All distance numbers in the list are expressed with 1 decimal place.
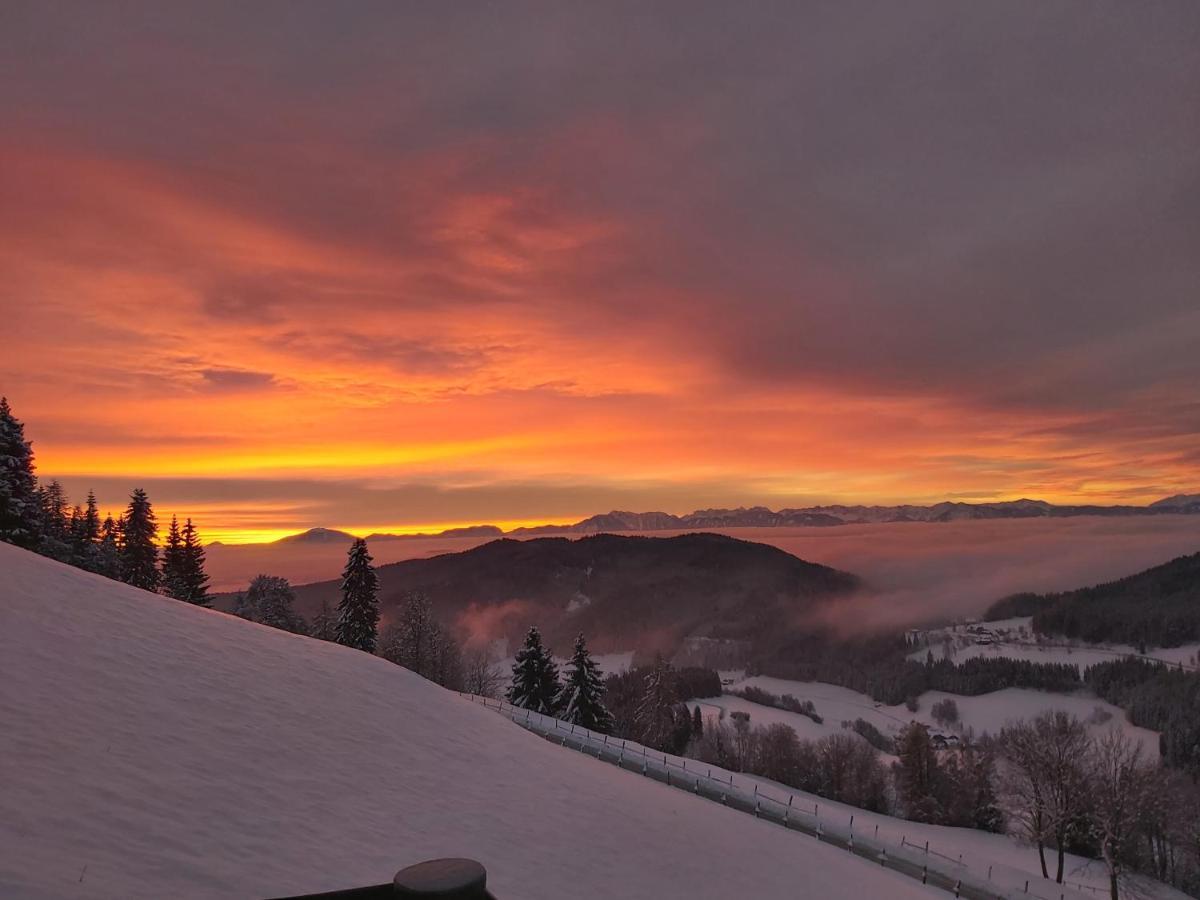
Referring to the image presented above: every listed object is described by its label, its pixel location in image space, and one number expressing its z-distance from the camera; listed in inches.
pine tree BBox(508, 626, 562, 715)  2170.3
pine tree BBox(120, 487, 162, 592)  2103.8
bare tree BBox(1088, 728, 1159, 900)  1668.3
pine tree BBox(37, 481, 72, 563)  1924.2
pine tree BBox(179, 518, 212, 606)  2309.7
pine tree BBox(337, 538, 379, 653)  2113.7
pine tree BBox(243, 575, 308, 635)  2603.3
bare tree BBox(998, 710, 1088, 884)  1686.8
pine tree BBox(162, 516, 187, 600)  2202.3
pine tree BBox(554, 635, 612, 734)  2126.0
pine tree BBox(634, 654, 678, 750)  2822.3
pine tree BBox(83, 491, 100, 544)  2460.1
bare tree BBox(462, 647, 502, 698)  2901.1
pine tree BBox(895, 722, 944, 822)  2957.7
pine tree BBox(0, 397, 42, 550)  1529.3
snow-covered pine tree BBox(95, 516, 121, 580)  2167.8
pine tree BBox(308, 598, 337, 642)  2736.2
